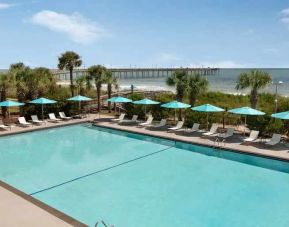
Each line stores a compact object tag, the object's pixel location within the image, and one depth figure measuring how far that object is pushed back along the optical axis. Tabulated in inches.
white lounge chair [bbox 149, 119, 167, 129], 777.2
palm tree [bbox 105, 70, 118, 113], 996.9
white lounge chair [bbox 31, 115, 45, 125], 826.0
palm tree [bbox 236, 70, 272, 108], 788.0
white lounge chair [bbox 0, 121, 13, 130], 758.2
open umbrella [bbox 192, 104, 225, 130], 668.7
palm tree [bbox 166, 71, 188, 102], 860.0
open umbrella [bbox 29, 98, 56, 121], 810.8
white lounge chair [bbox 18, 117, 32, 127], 807.8
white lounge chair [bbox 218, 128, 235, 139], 650.8
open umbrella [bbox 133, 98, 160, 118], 801.6
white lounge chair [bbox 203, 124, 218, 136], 673.0
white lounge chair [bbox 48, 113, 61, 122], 877.8
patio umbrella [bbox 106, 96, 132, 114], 833.6
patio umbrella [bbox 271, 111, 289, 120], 562.3
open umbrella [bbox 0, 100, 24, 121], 757.9
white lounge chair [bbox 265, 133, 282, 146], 584.4
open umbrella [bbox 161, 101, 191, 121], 726.5
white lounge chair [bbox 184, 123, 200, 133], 720.3
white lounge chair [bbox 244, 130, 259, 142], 612.5
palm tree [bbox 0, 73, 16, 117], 840.1
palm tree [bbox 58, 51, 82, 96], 1263.5
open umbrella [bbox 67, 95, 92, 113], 873.5
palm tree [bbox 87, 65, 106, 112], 994.7
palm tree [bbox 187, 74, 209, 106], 859.4
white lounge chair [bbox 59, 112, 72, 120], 892.6
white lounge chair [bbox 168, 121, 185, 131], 735.1
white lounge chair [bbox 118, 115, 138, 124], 855.1
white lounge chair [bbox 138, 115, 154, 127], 806.5
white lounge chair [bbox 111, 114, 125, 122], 863.1
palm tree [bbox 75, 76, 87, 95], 1066.7
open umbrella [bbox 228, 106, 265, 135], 613.1
